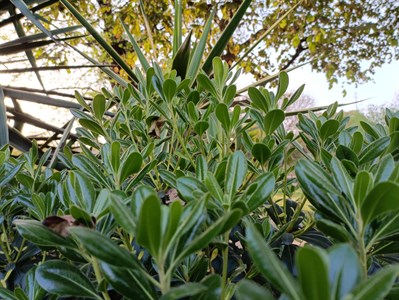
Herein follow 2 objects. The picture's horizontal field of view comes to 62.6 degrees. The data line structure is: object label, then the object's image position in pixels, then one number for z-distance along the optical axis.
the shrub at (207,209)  0.14
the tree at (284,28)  3.70
